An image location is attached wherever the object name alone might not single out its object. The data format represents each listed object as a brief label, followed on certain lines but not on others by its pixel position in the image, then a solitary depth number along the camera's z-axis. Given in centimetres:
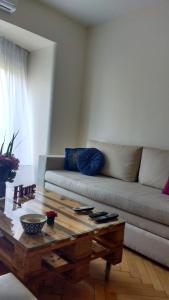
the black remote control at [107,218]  161
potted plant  177
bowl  133
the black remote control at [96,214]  166
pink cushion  228
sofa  189
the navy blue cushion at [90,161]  293
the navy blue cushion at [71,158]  312
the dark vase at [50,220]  151
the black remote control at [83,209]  175
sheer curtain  343
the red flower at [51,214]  151
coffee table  123
